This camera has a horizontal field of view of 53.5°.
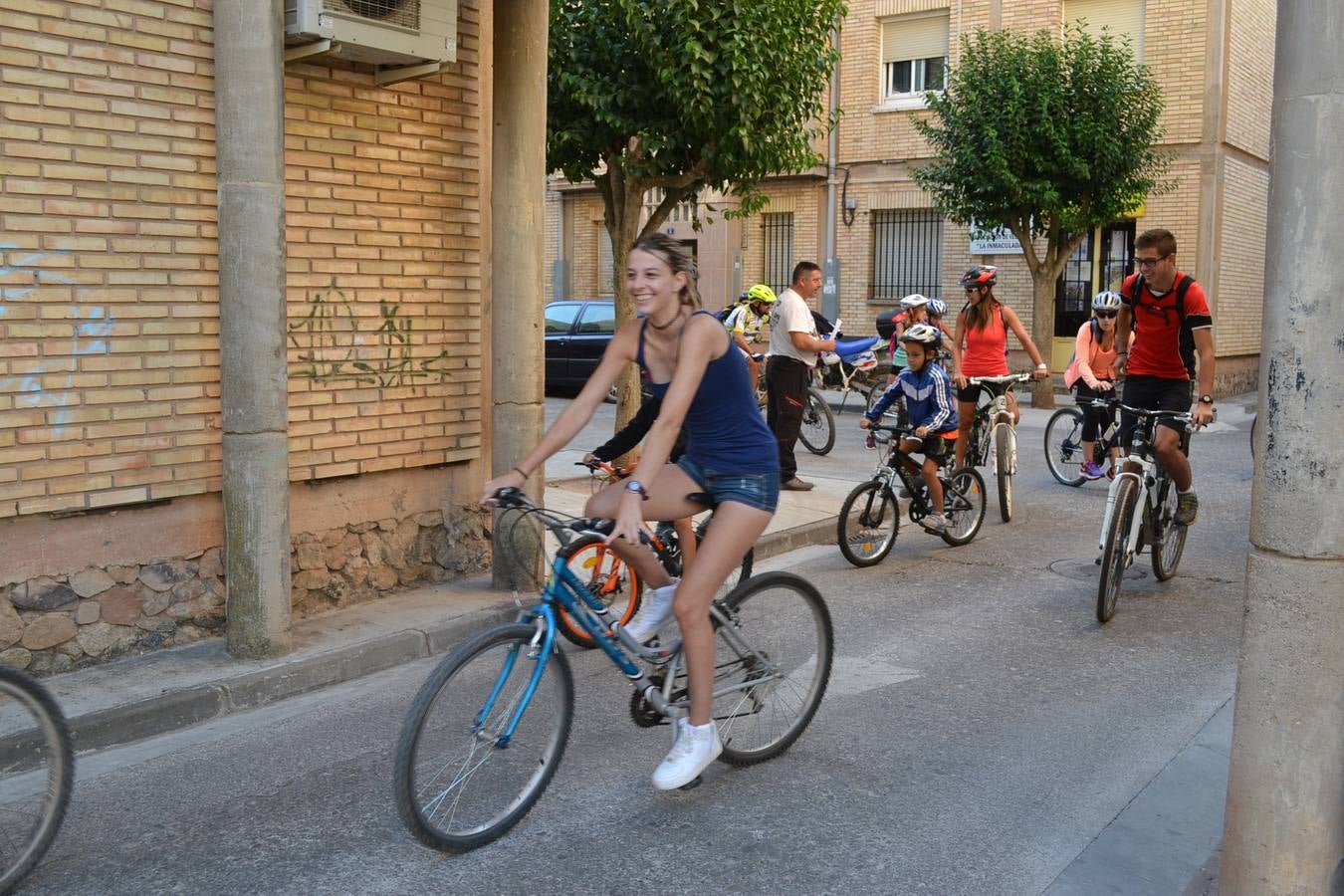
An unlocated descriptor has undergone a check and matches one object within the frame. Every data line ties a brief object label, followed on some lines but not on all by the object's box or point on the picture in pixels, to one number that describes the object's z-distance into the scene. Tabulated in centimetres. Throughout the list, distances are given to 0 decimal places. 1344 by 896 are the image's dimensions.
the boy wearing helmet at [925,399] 842
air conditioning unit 608
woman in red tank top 984
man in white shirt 1072
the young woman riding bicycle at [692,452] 428
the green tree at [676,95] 1020
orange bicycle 572
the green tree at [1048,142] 1862
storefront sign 2200
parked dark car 2039
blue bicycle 386
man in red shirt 717
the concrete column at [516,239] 734
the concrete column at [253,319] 575
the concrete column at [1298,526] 302
